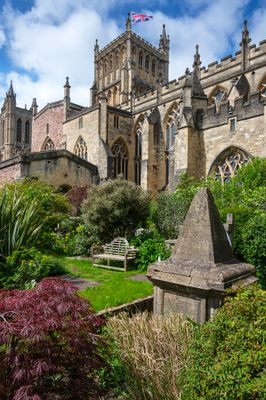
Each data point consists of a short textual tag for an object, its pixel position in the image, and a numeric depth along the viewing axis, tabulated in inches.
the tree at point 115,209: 479.5
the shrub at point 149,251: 378.6
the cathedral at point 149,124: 653.9
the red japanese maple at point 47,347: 89.7
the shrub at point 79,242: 492.7
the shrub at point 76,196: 703.7
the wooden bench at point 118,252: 374.9
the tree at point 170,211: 470.6
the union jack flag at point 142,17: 1427.2
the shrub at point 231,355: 81.2
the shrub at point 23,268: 261.4
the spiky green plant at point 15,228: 305.3
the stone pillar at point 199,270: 140.0
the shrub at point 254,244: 293.9
